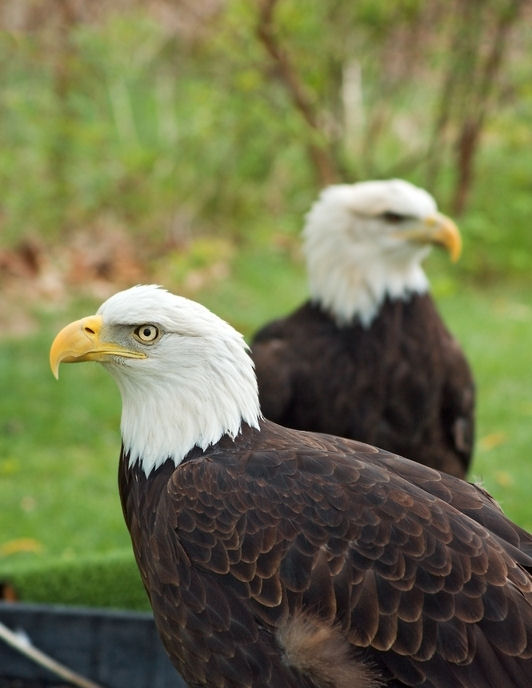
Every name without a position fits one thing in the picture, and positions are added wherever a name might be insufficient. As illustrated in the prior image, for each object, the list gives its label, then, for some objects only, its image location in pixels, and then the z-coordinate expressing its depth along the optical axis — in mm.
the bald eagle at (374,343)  8258
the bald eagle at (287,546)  4840
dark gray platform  7625
